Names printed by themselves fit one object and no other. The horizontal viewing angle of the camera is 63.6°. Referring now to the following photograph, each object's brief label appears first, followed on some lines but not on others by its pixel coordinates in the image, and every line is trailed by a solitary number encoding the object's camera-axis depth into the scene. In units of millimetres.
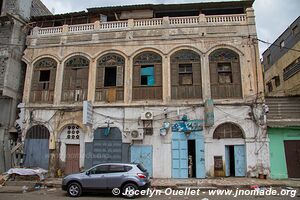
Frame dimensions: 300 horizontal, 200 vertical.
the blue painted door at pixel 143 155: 14188
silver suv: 9524
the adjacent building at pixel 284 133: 13398
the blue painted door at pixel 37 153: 15078
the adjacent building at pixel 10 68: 15438
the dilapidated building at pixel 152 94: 14070
